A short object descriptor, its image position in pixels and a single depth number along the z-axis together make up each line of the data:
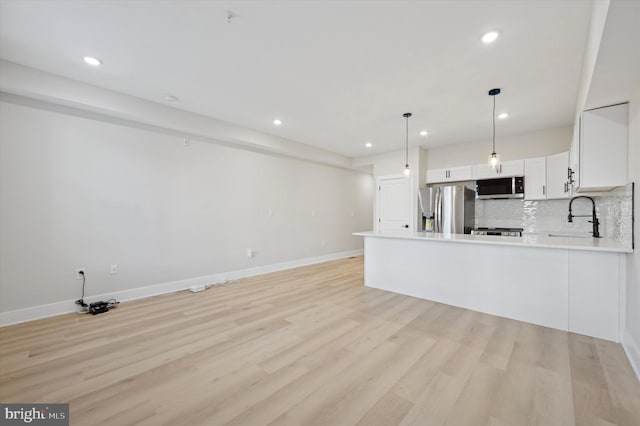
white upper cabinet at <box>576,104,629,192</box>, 2.39
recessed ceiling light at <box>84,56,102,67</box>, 2.57
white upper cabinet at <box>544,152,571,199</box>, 4.12
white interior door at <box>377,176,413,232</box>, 5.84
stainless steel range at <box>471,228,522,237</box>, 4.66
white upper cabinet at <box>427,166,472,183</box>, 5.20
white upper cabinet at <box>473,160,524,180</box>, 4.62
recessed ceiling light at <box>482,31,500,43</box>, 2.17
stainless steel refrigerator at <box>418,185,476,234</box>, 4.94
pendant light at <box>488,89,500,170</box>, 3.17
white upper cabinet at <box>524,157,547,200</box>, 4.39
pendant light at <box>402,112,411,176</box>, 3.95
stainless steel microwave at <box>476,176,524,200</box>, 4.57
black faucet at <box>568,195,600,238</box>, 3.77
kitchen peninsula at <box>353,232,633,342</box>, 2.42
